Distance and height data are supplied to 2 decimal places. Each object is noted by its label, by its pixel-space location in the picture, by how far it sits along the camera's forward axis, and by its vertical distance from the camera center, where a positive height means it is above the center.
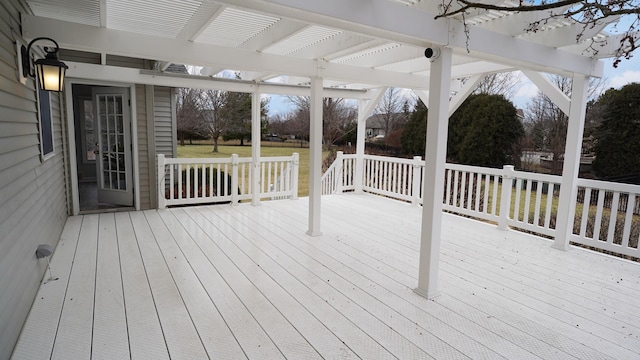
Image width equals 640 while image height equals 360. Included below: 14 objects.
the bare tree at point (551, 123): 8.81 +0.57
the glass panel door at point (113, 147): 5.93 -0.23
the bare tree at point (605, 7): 1.29 +0.54
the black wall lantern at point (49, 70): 2.79 +0.49
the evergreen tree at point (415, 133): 10.15 +0.24
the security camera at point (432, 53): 2.81 +0.70
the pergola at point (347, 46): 2.63 +0.89
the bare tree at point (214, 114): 12.02 +0.75
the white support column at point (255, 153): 6.34 -0.28
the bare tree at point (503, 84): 11.54 +1.92
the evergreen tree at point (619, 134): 7.27 +0.26
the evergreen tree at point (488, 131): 8.74 +0.30
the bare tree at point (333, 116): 12.00 +0.80
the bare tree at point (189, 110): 11.92 +0.85
